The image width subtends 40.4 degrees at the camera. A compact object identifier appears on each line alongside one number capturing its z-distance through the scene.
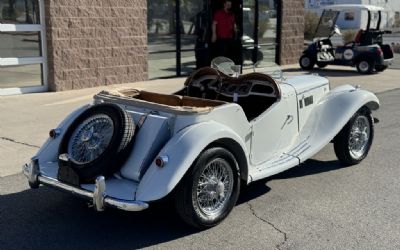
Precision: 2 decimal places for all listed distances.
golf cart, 14.48
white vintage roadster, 4.07
